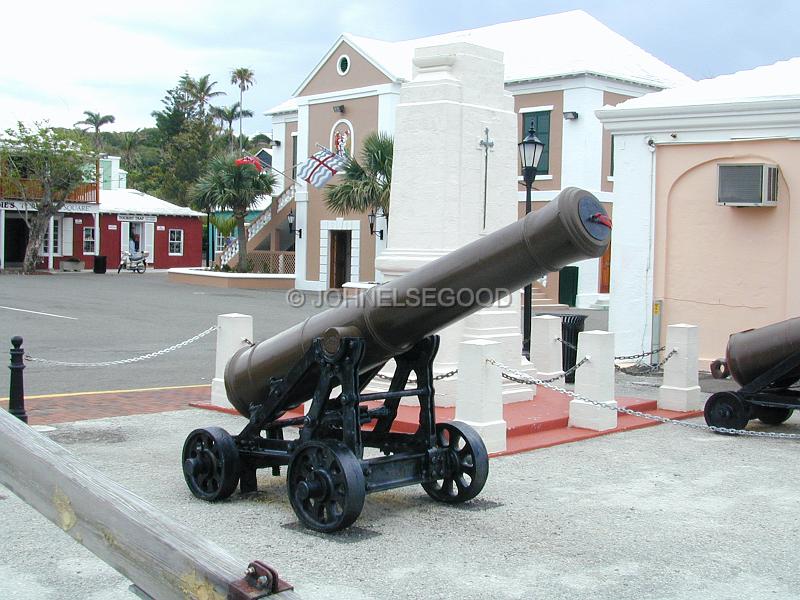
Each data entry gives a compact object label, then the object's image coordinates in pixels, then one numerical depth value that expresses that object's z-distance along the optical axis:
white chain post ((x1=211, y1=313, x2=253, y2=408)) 10.48
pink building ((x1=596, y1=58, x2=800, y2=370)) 14.16
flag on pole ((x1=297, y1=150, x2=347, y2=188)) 31.64
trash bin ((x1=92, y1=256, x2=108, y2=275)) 43.56
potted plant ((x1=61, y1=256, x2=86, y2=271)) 43.34
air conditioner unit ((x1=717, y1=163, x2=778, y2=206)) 14.00
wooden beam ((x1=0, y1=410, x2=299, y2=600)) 2.47
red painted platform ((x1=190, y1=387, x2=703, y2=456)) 9.09
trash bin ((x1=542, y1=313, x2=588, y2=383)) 13.59
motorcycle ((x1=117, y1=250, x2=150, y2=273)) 45.44
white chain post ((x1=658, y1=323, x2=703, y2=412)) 11.14
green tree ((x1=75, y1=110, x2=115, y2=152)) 98.50
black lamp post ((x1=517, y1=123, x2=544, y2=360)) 14.40
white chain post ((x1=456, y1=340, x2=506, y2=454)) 8.06
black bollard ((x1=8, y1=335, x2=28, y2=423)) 8.95
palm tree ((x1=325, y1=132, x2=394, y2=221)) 30.53
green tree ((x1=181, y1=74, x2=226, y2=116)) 80.25
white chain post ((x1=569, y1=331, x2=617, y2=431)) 9.71
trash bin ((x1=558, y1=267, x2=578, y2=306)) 30.27
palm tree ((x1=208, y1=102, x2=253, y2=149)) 83.62
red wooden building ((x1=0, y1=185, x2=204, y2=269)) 44.75
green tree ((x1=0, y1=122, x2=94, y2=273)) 38.06
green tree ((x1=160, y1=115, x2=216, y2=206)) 71.56
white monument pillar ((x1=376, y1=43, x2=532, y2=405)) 10.34
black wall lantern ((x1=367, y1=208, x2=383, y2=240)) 32.82
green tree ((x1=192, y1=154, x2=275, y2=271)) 36.84
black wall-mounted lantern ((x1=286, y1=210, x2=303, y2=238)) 37.66
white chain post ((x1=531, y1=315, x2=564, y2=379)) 12.20
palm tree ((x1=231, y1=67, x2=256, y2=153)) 82.94
